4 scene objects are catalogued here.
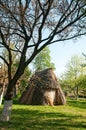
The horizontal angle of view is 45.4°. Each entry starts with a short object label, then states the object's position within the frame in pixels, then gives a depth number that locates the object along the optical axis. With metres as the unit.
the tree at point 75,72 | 26.98
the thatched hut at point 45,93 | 13.94
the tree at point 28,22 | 6.50
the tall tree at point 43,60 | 23.56
